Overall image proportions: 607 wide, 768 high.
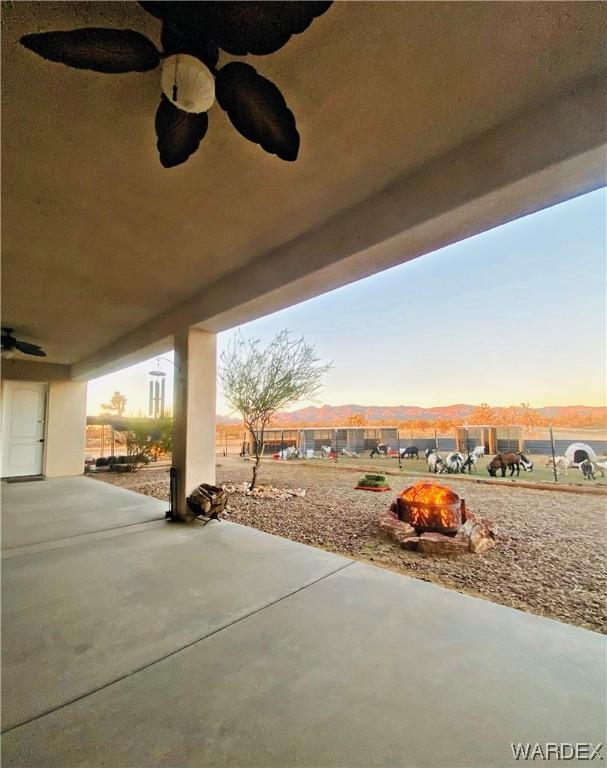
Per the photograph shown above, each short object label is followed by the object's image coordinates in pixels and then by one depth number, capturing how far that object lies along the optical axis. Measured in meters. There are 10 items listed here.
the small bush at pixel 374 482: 5.18
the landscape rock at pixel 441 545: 2.77
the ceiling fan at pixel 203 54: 0.99
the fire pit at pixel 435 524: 2.81
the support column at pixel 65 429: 6.96
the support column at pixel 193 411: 3.66
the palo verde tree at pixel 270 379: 5.79
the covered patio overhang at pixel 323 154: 1.24
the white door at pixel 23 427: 6.57
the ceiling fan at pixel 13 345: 4.75
